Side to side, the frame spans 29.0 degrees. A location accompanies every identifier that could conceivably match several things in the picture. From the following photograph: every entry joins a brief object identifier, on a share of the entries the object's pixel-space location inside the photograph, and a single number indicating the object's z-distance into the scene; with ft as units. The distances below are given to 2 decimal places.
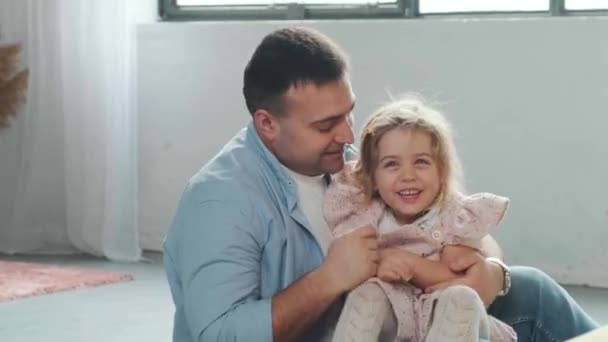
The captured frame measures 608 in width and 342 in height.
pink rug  12.96
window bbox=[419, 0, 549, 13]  13.47
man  5.91
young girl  6.25
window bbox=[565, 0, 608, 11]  13.21
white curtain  15.14
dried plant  15.57
